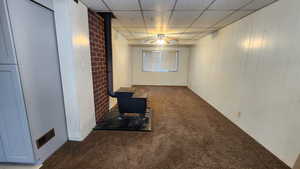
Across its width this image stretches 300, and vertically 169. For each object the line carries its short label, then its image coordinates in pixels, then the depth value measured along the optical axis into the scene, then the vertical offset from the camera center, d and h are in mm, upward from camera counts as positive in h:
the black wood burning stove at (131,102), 2789 -830
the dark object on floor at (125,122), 2572 -1278
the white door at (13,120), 1389 -649
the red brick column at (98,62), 2418 +46
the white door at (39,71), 1404 -86
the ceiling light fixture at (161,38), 4021 +853
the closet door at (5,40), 1250 +251
